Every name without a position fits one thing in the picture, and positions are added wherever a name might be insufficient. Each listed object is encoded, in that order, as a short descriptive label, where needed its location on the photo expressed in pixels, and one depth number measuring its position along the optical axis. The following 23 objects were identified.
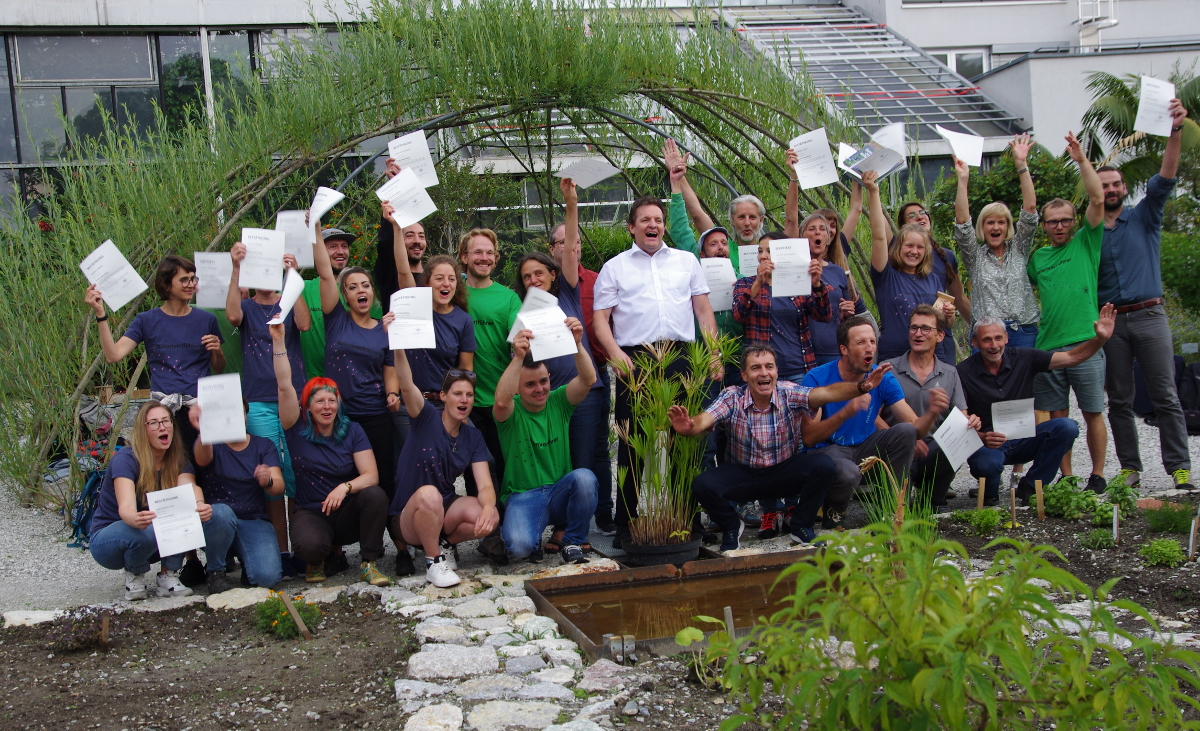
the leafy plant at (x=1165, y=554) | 4.82
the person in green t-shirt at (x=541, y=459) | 5.54
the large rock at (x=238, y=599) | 5.00
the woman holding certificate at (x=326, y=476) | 5.37
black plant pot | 5.47
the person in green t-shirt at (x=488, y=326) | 5.98
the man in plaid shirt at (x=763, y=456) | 5.61
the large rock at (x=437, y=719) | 3.32
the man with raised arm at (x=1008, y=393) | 6.18
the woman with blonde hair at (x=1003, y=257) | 6.56
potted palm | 5.44
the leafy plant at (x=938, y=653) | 2.12
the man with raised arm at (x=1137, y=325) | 6.39
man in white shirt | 6.01
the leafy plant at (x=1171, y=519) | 5.33
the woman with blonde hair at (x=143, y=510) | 5.11
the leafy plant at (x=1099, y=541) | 5.23
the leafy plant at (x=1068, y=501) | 5.81
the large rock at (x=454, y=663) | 3.86
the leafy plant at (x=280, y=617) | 4.48
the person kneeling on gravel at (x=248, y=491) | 5.32
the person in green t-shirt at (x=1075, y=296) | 6.42
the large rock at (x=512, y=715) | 3.34
